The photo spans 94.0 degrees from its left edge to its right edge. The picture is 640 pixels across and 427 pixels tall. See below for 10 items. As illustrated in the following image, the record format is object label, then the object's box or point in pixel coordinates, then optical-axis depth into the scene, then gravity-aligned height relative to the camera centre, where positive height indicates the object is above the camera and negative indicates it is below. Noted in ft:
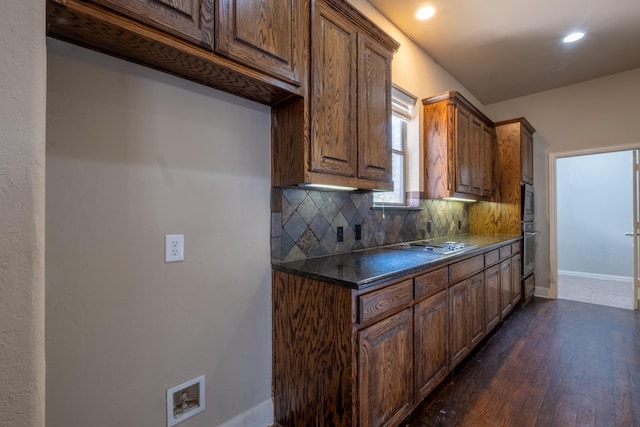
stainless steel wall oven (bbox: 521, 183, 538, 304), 12.28 -1.21
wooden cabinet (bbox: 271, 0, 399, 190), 5.24 +1.95
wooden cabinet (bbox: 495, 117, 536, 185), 12.35 +2.66
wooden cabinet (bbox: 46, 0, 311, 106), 3.17 +2.16
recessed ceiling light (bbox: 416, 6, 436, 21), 8.08 +5.60
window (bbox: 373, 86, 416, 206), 9.49 +2.44
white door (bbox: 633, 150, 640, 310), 11.81 -0.49
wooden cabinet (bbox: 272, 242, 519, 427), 4.50 -2.28
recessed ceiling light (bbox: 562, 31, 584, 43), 9.25 +5.58
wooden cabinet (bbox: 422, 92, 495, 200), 9.68 +2.30
